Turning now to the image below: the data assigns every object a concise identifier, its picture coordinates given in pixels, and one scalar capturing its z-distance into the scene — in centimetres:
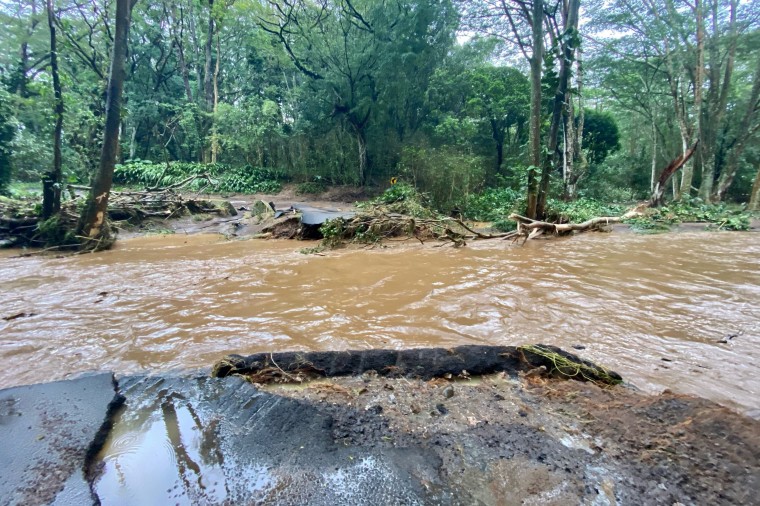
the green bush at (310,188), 2080
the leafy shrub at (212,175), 2033
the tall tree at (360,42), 1762
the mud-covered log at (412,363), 278
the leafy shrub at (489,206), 1245
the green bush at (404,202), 1080
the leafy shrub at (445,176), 1338
